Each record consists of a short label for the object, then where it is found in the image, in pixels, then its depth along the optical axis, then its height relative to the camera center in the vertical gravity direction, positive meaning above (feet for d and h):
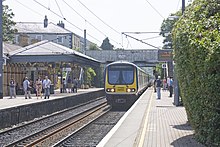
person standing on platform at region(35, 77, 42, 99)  110.42 +0.42
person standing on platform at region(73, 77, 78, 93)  148.05 +0.46
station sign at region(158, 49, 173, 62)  93.25 +6.31
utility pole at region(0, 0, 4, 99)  100.68 +6.04
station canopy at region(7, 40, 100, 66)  132.67 +9.68
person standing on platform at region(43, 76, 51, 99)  102.62 -0.07
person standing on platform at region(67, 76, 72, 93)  150.00 +0.97
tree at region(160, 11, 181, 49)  222.24 +31.46
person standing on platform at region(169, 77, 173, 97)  117.66 +0.17
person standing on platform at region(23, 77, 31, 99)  106.23 +0.43
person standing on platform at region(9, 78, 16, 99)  106.24 -0.01
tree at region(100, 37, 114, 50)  489.54 +44.37
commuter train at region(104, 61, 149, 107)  99.96 +0.88
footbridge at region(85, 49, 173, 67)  248.93 +17.22
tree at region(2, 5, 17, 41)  250.78 +34.91
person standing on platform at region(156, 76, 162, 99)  104.19 -0.06
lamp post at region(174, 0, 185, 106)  81.33 -1.50
